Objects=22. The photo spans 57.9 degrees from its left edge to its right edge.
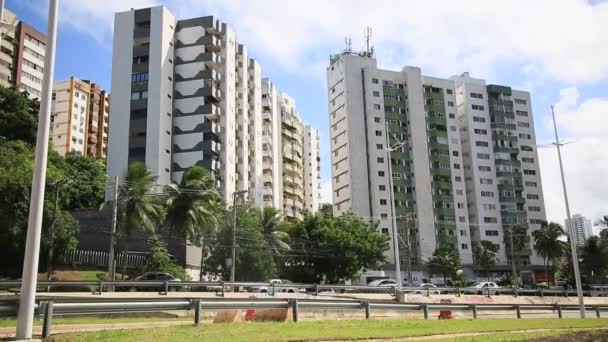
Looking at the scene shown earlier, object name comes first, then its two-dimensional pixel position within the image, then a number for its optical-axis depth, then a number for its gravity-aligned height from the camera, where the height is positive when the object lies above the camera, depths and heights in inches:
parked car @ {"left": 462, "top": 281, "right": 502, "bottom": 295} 2057.3 -40.1
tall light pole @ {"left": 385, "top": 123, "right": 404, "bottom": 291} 1526.8 +86.3
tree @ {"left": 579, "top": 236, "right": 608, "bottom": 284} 3476.9 +117.0
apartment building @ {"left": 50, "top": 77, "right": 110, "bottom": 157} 4783.5 +1528.2
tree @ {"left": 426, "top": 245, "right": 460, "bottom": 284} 3393.2 +104.4
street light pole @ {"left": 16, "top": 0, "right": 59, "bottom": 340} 416.8 +68.8
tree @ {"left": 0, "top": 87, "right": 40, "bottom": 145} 2503.7 +775.7
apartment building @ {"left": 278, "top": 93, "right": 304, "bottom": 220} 4850.1 +1121.5
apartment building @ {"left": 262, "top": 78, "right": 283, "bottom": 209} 4448.8 +1142.1
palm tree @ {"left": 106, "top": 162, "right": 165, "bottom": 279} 1989.4 +299.4
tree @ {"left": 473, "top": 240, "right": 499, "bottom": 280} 3821.4 +162.7
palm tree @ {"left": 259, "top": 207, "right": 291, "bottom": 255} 2701.5 +268.6
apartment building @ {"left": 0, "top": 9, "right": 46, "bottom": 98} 4021.2 +1717.6
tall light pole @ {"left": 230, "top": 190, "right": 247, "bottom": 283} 2011.6 +136.4
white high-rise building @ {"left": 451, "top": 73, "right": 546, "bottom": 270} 4384.8 +952.1
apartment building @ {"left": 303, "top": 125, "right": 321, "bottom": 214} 6141.7 +1287.8
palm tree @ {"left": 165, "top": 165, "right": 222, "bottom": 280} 2198.6 +302.6
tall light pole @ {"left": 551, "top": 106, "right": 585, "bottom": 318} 1200.4 +101.6
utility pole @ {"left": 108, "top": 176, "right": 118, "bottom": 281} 1590.8 +122.9
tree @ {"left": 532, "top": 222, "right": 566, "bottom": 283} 3799.2 +247.2
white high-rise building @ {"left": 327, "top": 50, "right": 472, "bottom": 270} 4052.7 +979.7
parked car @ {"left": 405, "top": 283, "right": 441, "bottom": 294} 1963.3 -33.8
